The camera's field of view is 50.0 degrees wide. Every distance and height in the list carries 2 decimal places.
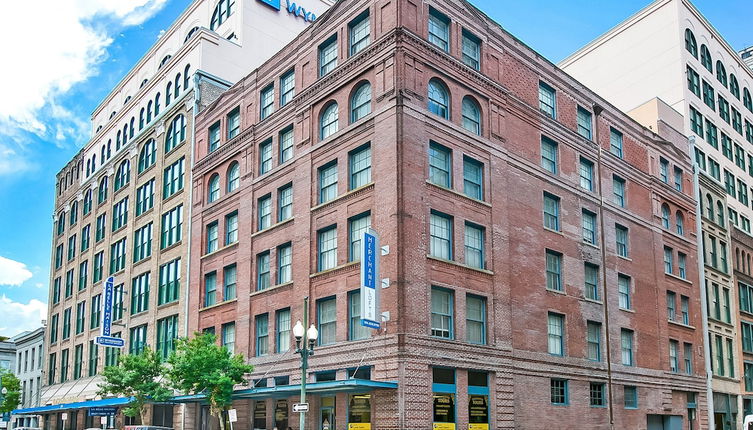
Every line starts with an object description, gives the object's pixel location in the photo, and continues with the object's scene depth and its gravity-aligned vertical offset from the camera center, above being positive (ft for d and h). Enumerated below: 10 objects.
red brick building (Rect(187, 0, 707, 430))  107.65 +21.22
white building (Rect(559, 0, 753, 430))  181.06 +68.46
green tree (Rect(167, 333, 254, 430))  113.80 +0.08
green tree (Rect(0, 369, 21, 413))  262.06 -6.70
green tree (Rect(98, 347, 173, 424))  129.59 -0.99
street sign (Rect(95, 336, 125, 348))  155.12 +5.87
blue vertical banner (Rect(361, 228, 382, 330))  100.94 +11.48
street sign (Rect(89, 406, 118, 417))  155.74 -7.47
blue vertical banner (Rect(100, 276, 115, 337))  175.63 +13.91
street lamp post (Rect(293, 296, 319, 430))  85.51 +2.30
